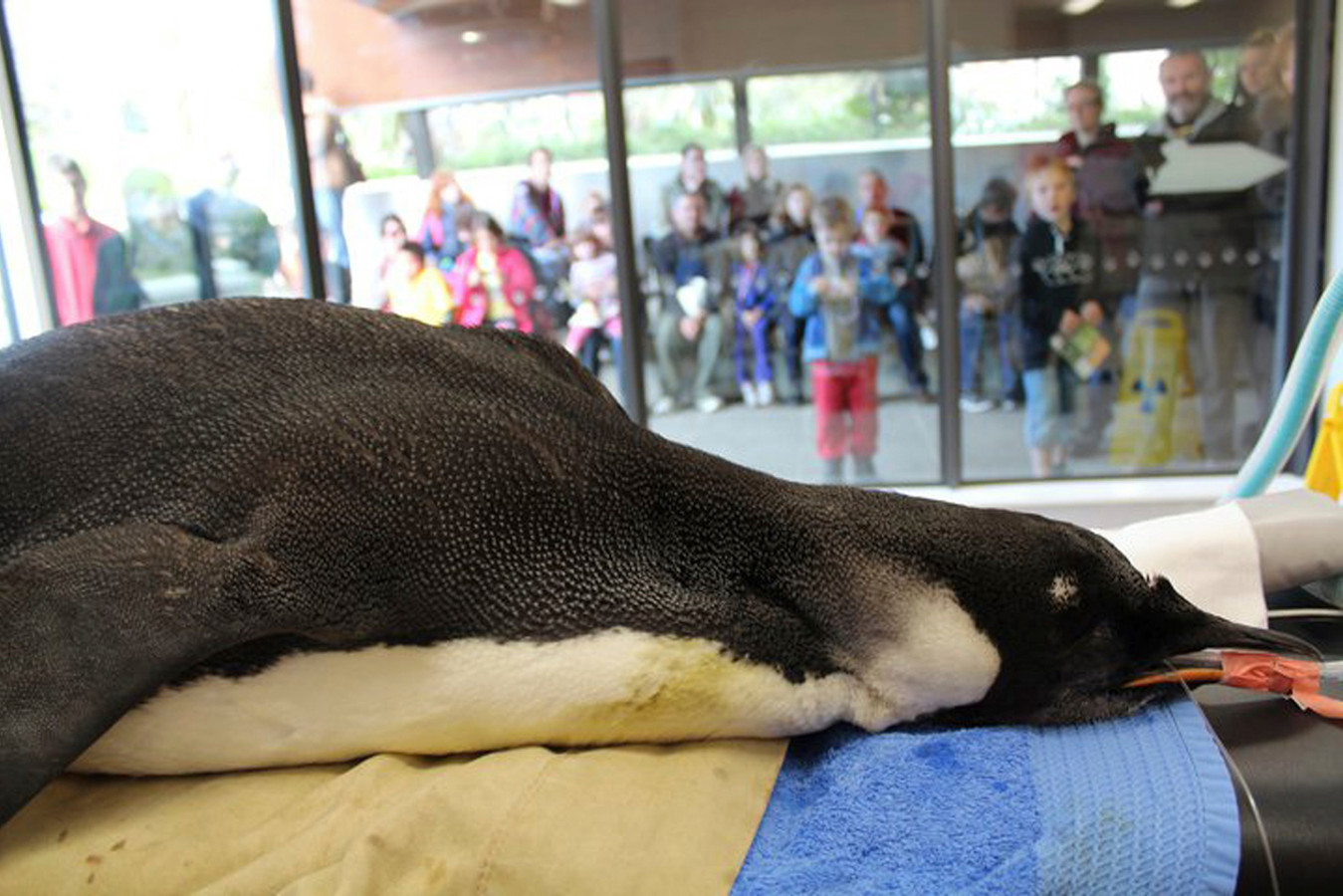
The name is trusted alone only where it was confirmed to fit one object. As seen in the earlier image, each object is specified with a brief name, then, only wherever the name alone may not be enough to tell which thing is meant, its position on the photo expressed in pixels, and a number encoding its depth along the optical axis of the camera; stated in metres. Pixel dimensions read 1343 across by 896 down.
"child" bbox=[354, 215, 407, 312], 3.77
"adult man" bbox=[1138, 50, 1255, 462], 3.35
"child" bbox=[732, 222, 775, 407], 3.66
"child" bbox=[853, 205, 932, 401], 3.55
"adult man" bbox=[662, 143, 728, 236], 3.62
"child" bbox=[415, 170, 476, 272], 3.75
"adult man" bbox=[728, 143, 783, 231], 3.61
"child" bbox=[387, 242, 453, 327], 3.76
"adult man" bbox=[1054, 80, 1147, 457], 3.41
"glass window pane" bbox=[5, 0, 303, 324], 3.69
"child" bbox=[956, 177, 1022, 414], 3.49
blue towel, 0.62
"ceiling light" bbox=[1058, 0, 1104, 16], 3.35
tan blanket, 0.59
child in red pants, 3.59
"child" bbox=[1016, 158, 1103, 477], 3.46
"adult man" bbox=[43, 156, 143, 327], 3.82
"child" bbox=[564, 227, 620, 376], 3.67
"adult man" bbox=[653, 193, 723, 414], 3.65
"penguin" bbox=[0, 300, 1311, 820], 0.60
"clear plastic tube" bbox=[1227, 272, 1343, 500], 1.30
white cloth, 0.90
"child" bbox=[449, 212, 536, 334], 3.74
